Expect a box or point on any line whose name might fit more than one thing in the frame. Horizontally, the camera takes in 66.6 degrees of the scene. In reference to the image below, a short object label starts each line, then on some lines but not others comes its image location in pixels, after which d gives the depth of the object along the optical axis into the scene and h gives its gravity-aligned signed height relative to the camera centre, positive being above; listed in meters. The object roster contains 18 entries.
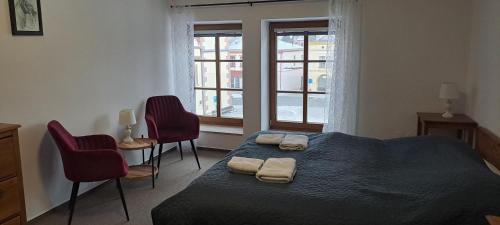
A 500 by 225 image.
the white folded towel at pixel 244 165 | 2.56 -0.66
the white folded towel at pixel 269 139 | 3.27 -0.62
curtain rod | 4.67 +0.81
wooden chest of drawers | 2.54 -0.74
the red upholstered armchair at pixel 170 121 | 4.32 -0.64
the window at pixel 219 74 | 5.21 -0.08
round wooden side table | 3.80 -1.05
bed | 1.97 -0.72
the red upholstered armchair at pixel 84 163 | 3.12 -0.78
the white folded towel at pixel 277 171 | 2.41 -0.67
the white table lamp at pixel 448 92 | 3.82 -0.25
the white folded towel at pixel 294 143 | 3.12 -0.62
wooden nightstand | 3.67 -0.56
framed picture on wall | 3.01 +0.42
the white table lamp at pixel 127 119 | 3.98 -0.52
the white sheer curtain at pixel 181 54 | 5.00 +0.19
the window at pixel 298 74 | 4.80 -0.08
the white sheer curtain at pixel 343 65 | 4.24 +0.03
